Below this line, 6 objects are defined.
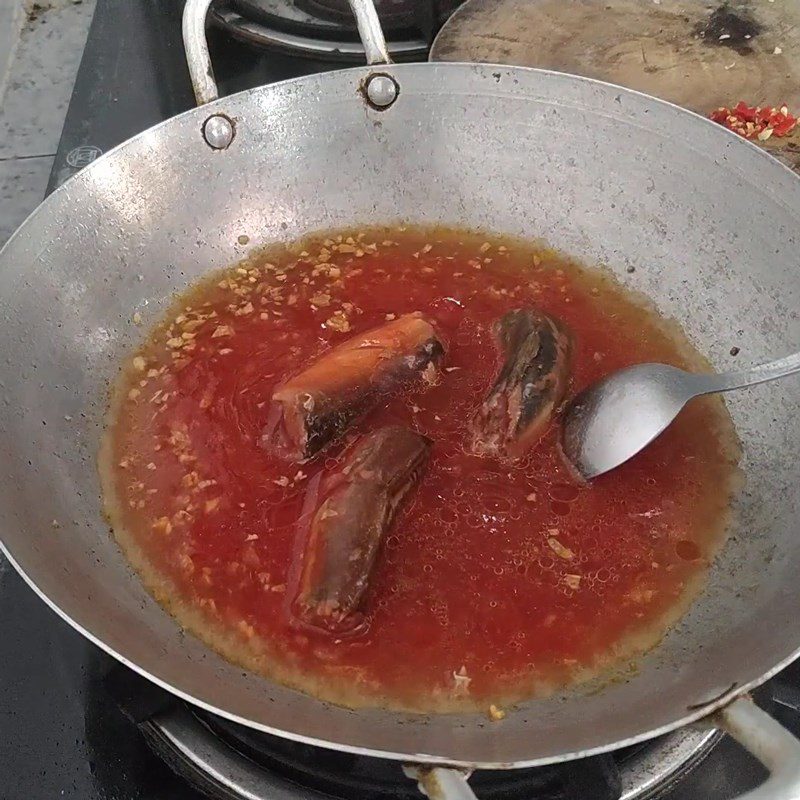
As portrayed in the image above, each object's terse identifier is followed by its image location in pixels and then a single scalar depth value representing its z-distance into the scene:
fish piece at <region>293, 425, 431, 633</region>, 0.35
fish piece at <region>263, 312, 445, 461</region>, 0.39
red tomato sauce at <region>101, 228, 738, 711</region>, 0.35
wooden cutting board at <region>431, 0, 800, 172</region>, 0.53
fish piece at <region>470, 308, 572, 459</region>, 0.40
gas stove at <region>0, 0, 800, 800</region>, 0.34
